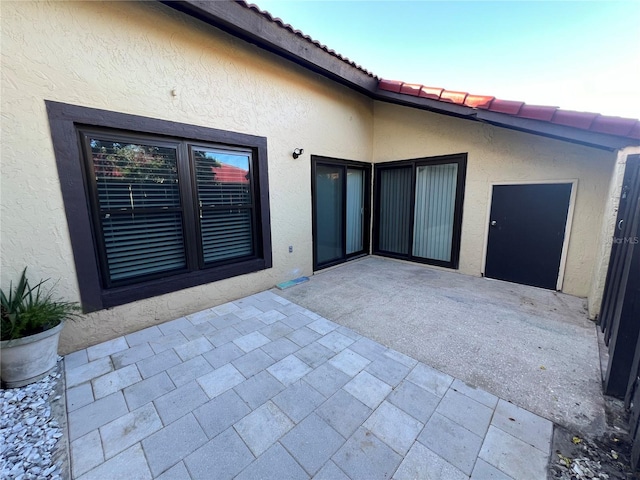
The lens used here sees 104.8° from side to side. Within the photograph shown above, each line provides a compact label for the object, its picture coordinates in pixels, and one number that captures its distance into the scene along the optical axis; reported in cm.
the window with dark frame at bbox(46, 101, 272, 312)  242
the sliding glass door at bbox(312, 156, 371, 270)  473
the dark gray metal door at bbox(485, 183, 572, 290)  374
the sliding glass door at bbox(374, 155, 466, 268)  473
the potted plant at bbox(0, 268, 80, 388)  193
